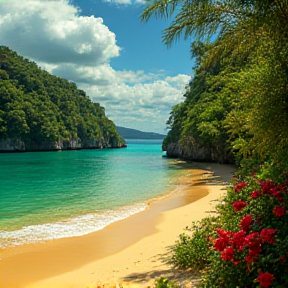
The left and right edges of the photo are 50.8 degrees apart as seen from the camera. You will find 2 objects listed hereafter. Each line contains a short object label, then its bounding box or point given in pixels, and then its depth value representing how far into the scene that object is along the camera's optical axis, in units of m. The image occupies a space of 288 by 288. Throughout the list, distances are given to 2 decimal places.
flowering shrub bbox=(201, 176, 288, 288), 3.75
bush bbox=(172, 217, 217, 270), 5.45
